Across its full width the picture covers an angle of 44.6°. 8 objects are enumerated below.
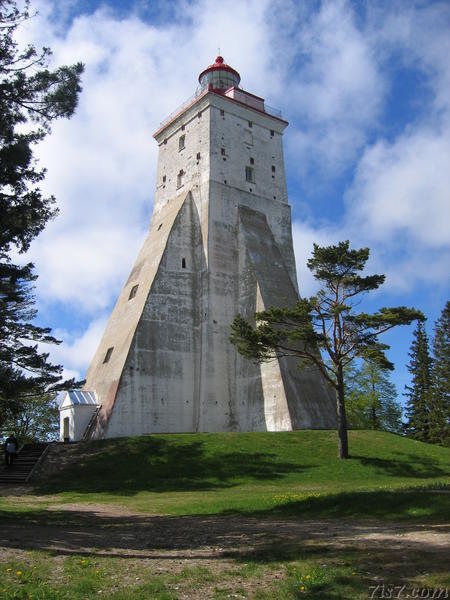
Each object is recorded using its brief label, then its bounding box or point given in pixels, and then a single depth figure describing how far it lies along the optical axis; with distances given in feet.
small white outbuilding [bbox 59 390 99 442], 88.12
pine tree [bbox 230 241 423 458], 68.44
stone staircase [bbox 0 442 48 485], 66.27
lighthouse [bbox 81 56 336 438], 89.25
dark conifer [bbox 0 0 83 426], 45.98
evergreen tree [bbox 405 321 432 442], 132.87
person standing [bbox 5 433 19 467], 71.82
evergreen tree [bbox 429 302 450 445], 127.44
